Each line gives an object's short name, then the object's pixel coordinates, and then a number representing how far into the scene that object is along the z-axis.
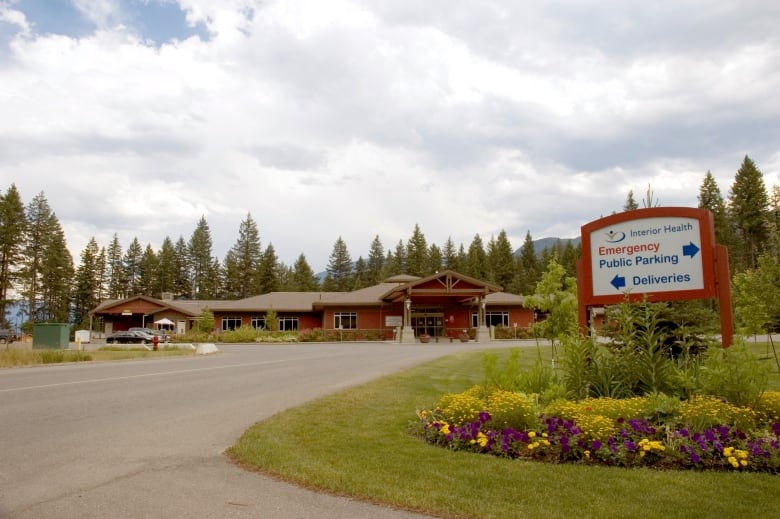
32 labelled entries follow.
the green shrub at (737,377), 7.21
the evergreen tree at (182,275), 101.44
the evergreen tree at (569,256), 87.04
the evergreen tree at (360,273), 102.29
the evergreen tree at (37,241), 79.75
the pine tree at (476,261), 97.06
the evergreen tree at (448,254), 104.31
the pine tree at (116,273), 98.48
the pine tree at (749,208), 68.31
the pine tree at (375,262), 104.21
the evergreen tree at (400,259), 99.69
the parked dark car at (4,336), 54.06
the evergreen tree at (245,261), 95.88
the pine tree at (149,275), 98.50
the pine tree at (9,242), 65.56
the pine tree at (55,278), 83.62
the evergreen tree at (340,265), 105.31
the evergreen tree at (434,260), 98.94
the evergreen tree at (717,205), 70.19
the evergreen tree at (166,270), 99.06
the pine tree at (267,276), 92.94
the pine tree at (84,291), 93.00
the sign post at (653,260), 9.09
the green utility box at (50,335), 31.73
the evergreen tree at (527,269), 94.25
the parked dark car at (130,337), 47.59
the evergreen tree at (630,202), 71.29
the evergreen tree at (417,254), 96.75
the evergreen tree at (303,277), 99.88
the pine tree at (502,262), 97.25
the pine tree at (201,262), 99.88
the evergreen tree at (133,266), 100.06
